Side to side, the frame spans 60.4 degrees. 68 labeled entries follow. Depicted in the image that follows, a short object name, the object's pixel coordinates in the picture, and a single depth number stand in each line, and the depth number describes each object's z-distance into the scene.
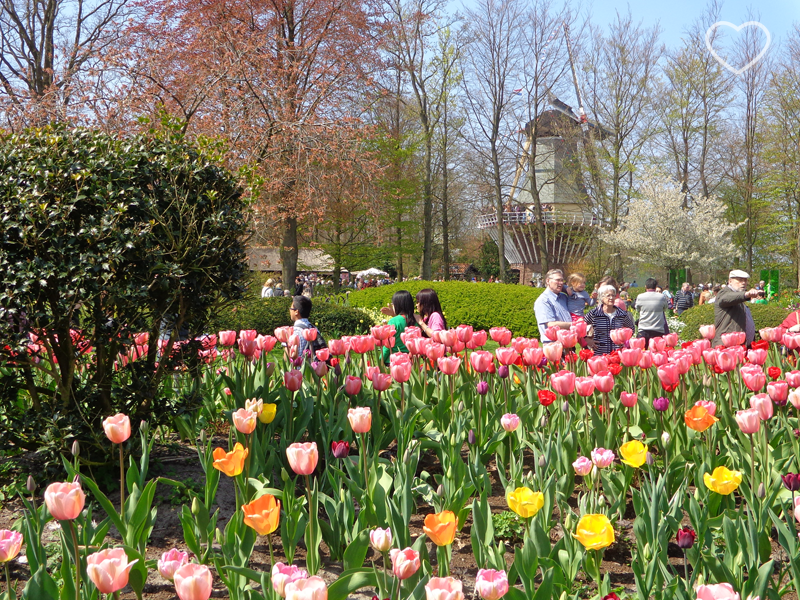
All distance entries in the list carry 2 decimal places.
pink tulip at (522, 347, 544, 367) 4.05
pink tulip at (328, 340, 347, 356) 4.33
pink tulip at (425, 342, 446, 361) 4.21
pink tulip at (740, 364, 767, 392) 3.32
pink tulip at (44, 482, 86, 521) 1.77
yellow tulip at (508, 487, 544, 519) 2.10
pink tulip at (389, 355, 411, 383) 3.52
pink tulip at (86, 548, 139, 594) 1.52
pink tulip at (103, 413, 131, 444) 2.49
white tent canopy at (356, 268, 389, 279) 40.25
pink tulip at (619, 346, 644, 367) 3.93
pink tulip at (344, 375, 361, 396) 3.51
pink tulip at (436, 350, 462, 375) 3.97
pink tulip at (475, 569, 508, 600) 1.58
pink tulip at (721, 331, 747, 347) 4.80
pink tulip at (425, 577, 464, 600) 1.43
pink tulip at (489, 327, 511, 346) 4.63
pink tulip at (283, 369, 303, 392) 3.55
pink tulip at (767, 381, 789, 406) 3.16
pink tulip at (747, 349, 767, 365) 4.00
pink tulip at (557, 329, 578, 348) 4.51
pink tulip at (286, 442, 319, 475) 2.15
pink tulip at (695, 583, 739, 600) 1.43
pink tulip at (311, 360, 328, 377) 3.80
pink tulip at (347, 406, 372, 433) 2.59
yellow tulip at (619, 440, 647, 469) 2.48
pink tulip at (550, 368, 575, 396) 3.40
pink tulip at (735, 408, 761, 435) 2.74
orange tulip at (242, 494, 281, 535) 1.84
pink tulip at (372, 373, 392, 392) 3.49
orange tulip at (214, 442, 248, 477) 2.21
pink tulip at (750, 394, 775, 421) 2.80
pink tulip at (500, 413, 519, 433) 2.97
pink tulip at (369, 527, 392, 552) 1.76
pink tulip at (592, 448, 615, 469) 2.51
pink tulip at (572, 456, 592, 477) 2.51
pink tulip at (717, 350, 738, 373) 3.92
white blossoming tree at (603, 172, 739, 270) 33.75
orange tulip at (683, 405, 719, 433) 2.79
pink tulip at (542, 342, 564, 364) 4.17
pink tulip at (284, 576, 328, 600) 1.38
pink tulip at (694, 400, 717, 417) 3.00
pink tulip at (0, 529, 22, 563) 1.78
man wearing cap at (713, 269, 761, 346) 6.61
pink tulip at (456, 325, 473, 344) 4.50
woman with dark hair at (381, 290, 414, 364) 5.93
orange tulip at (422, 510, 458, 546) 1.79
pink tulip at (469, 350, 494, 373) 3.91
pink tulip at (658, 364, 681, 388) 3.51
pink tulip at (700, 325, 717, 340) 4.92
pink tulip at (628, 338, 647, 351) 4.18
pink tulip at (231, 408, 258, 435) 2.59
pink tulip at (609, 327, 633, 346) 4.88
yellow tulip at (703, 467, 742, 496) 2.35
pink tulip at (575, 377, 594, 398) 3.38
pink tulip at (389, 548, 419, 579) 1.62
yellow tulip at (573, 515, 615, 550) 1.90
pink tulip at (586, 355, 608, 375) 3.73
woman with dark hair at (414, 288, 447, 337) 6.12
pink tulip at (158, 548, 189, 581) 1.66
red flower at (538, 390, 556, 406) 3.42
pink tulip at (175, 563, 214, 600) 1.47
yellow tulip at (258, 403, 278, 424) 2.99
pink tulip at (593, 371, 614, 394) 3.37
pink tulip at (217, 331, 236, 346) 4.36
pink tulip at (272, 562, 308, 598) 1.51
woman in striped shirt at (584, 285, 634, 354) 6.61
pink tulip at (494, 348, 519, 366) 3.97
